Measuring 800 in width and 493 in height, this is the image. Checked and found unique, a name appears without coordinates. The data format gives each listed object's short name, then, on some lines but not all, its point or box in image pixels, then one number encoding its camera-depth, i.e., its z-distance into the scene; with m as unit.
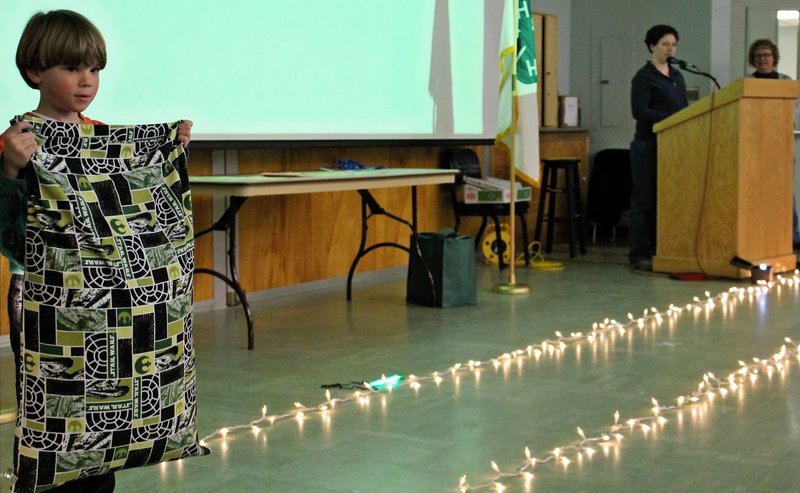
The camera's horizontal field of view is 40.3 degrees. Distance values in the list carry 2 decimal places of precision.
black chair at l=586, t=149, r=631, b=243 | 9.30
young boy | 2.07
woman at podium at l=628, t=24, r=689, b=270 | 6.97
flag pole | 6.26
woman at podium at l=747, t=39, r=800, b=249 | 7.50
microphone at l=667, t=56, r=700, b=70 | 6.57
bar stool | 8.20
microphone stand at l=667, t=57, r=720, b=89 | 6.54
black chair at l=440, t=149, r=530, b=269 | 7.40
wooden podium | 6.54
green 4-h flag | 6.20
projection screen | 4.97
